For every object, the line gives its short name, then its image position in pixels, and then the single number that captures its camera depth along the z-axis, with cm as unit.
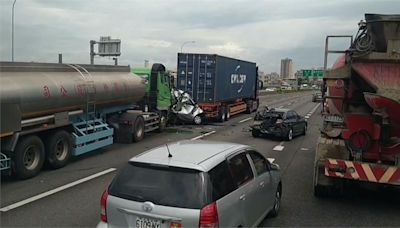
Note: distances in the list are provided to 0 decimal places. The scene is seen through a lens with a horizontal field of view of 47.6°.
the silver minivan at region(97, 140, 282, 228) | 481
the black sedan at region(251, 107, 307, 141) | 1858
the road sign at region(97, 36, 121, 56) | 3325
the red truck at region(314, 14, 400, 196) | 722
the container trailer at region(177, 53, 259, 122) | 2556
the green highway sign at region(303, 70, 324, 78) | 9325
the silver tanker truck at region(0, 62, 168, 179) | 996
